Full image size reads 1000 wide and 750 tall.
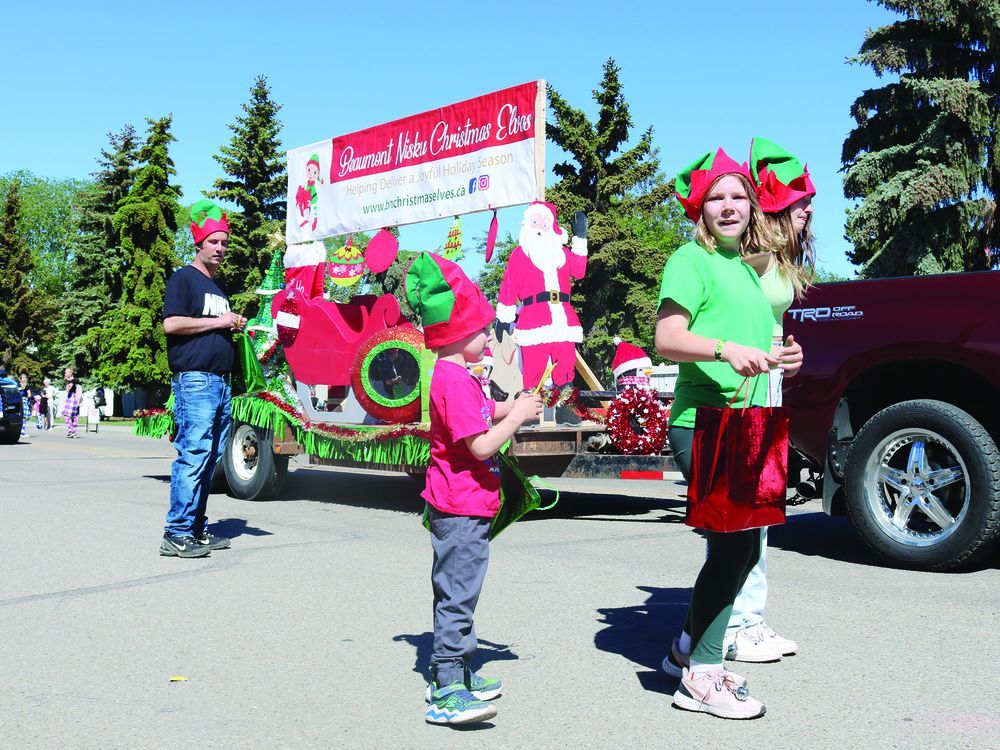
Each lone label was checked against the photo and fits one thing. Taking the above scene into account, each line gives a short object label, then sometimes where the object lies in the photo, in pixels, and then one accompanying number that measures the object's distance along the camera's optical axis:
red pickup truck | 5.74
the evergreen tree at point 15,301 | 56.66
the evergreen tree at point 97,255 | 50.19
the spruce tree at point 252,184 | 44.34
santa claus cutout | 9.60
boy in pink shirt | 3.45
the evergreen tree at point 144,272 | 44.56
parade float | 8.64
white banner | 9.56
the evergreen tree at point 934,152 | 25.89
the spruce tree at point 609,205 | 39.25
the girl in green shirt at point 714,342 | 3.45
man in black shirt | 6.64
